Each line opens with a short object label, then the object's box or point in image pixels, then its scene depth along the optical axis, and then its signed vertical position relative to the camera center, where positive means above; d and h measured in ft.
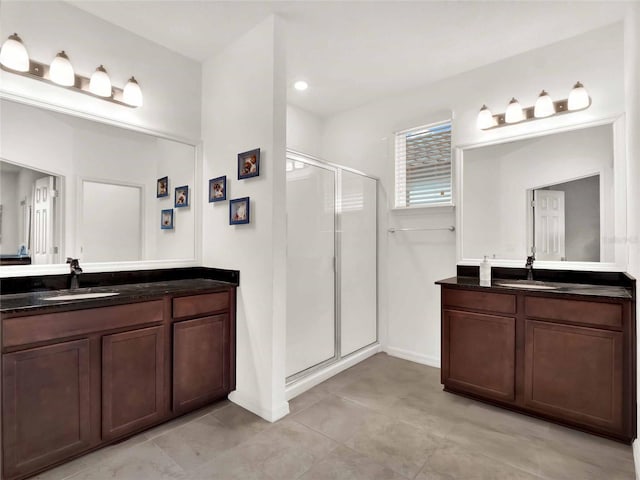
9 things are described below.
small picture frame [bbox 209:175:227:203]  8.68 +1.41
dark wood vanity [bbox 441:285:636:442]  6.52 -2.48
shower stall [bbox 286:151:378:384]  8.98 -0.65
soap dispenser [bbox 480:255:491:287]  8.66 -0.78
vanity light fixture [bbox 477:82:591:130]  8.09 +3.48
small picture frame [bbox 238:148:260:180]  7.83 +1.88
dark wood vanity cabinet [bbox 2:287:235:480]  5.35 -2.48
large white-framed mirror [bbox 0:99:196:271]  6.62 +1.17
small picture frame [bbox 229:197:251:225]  8.04 +0.77
